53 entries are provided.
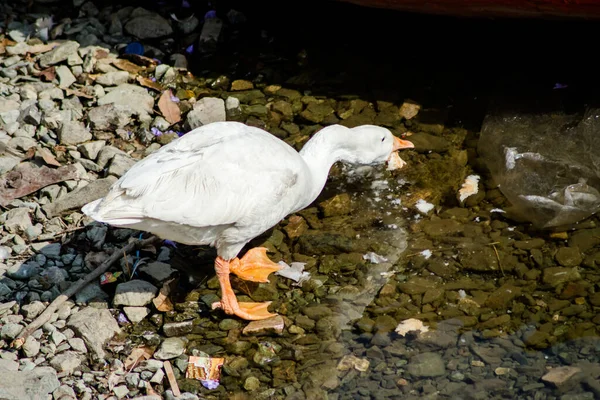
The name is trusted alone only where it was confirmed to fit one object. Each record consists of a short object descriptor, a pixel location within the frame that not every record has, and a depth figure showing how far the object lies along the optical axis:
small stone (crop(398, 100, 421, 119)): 12.81
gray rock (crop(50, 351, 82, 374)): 8.99
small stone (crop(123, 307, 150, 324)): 9.83
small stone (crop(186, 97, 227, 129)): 12.60
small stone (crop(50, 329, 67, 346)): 9.31
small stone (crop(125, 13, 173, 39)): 14.46
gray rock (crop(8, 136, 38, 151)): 11.98
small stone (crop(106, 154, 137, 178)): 11.55
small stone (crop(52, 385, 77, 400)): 8.62
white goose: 9.07
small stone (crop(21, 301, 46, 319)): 9.63
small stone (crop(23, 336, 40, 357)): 9.12
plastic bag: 10.79
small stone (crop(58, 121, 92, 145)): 12.14
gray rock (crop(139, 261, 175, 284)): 10.25
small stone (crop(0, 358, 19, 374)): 8.76
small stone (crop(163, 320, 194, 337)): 9.70
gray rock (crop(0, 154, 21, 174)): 11.58
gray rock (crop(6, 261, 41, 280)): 10.12
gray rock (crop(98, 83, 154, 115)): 12.86
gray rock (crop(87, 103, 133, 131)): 12.48
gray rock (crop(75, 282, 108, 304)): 9.97
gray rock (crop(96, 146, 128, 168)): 11.81
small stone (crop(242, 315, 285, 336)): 9.69
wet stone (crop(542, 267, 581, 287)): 9.98
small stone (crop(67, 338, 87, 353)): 9.30
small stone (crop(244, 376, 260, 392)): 9.05
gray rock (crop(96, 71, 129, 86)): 13.34
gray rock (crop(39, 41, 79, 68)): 13.61
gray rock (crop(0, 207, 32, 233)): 10.76
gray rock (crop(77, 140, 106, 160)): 11.94
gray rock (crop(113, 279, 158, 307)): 9.94
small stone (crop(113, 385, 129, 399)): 8.84
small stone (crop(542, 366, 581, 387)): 8.60
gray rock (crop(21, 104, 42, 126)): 12.37
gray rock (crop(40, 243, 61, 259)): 10.48
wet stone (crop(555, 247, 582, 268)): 10.19
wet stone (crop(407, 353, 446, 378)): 8.96
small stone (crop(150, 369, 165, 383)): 9.09
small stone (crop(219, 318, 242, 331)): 9.86
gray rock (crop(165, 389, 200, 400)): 8.92
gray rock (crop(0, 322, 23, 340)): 9.27
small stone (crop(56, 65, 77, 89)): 13.20
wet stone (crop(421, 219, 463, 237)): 10.93
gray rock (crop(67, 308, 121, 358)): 9.35
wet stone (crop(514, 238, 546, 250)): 10.52
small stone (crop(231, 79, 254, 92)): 13.59
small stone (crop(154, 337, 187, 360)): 9.41
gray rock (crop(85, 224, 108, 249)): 10.73
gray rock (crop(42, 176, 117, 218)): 11.07
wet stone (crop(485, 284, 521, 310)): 9.79
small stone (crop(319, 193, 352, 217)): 11.39
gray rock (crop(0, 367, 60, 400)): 8.37
